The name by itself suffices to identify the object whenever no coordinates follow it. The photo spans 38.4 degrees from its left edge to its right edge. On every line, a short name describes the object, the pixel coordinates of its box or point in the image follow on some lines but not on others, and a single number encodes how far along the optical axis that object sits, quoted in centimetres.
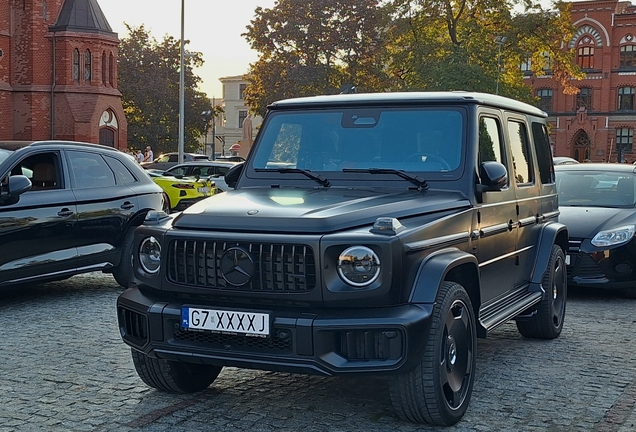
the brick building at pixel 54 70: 5481
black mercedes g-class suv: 470
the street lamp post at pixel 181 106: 4073
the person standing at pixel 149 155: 4725
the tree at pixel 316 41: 5466
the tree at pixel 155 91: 7275
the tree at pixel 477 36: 4625
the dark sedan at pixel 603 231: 1041
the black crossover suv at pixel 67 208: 902
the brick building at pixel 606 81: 7888
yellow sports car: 2533
